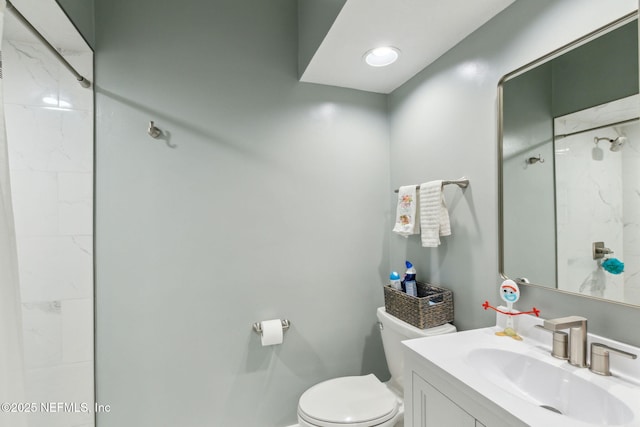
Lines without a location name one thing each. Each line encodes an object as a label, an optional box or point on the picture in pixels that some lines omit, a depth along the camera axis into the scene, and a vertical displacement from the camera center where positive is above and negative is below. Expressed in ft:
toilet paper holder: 5.49 -1.96
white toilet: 4.41 -2.85
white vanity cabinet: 2.48 -1.71
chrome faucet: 3.00 -1.20
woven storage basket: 4.67 -1.43
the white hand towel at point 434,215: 4.75 +0.01
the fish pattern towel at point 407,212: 5.20 +0.07
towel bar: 4.63 +0.51
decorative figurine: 3.72 -1.05
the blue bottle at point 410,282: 5.27 -1.13
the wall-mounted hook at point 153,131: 4.84 +1.36
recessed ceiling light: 4.92 +2.64
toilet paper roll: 5.32 -2.01
